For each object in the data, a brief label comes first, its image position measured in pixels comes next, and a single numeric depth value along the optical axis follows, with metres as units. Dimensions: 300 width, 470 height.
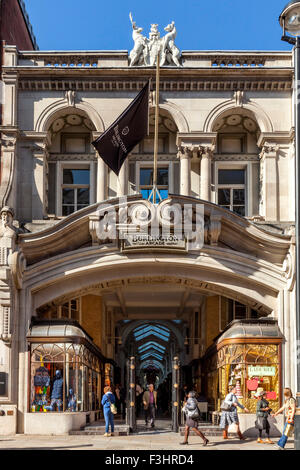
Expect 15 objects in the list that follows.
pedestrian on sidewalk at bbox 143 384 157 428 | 29.25
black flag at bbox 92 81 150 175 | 27.89
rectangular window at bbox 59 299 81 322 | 33.03
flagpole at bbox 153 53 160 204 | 28.16
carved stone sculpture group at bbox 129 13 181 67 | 31.61
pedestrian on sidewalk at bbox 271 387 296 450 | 20.80
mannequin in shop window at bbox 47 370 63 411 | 26.97
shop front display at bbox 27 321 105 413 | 27.08
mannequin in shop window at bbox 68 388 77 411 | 27.19
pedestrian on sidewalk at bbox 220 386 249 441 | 23.95
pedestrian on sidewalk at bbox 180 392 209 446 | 22.55
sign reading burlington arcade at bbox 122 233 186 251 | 27.69
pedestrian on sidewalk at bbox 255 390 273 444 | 23.48
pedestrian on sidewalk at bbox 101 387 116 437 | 24.92
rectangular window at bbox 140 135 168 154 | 32.81
